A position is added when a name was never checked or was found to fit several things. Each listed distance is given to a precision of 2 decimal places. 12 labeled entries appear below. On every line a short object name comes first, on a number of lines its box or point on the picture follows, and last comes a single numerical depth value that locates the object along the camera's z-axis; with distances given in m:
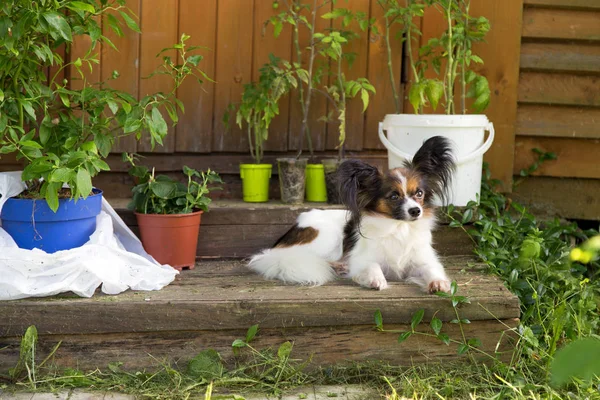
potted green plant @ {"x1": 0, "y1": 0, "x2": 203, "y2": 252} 2.66
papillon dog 3.10
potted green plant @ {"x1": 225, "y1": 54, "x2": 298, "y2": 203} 3.85
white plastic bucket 3.68
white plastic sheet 2.76
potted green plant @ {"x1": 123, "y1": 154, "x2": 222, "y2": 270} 3.35
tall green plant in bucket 3.69
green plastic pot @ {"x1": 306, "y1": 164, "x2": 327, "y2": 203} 4.02
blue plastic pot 2.93
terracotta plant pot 3.34
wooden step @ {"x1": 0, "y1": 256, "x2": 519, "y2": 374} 2.72
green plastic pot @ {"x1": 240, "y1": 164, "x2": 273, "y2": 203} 3.94
